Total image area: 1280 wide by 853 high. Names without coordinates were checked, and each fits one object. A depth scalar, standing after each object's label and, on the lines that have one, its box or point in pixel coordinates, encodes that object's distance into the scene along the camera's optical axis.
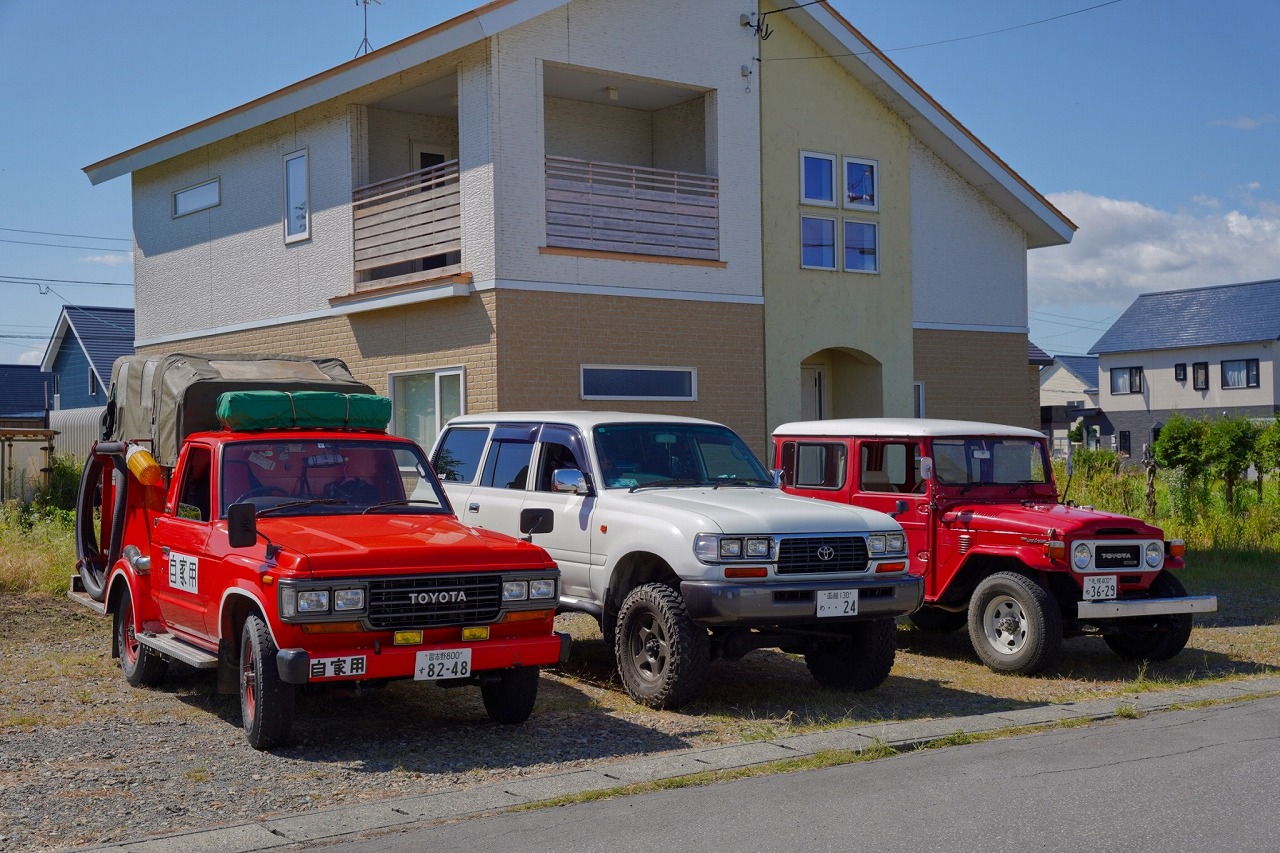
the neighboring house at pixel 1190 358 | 55.28
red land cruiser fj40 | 10.21
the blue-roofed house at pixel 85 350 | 41.00
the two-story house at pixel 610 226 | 16.12
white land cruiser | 8.60
